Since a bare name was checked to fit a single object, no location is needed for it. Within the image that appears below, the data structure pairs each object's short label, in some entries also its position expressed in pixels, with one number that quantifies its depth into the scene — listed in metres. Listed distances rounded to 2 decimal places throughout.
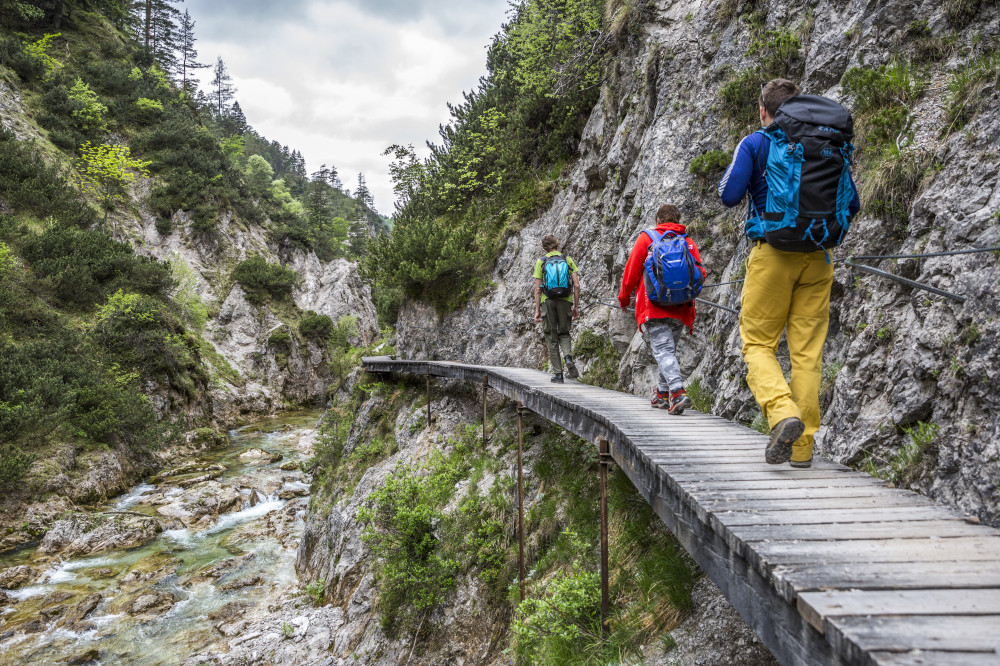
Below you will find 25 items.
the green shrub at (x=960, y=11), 4.52
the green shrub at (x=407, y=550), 7.92
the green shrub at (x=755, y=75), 7.02
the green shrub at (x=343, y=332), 36.81
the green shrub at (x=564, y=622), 4.72
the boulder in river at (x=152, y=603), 10.98
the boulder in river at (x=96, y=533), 13.12
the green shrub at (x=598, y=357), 9.26
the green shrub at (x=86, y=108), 31.06
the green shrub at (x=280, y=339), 34.22
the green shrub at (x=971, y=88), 3.94
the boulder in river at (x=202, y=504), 15.42
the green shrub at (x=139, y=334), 20.58
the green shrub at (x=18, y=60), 30.08
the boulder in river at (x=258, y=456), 21.29
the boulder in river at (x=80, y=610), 10.42
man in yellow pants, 3.51
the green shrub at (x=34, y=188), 22.55
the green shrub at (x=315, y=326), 36.69
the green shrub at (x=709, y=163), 7.70
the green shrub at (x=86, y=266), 20.25
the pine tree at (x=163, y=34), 48.81
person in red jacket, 5.60
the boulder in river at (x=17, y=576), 11.39
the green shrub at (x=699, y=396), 6.40
